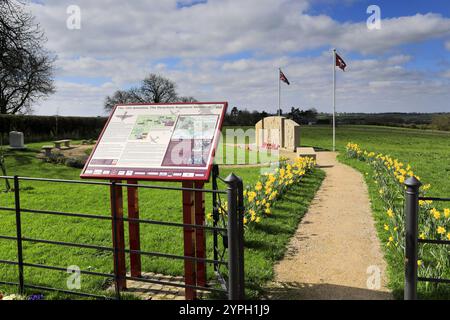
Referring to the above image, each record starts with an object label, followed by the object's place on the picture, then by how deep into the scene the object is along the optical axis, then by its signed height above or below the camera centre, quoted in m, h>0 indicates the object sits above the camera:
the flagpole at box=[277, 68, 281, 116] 27.70 +1.91
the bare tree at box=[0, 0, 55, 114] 20.88 +4.79
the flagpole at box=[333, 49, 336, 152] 22.17 +2.52
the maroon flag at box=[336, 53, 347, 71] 21.28 +3.55
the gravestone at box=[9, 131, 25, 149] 23.20 -0.22
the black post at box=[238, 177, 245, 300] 3.49 -0.90
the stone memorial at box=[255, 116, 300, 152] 22.14 -0.16
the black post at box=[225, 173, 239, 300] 3.42 -0.92
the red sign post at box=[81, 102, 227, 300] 4.15 -0.24
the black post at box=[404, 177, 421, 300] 3.06 -0.84
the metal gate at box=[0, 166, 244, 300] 3.43 -0.93
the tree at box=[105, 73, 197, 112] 57.53 +5.95
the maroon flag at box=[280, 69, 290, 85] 25.55 +3.38
